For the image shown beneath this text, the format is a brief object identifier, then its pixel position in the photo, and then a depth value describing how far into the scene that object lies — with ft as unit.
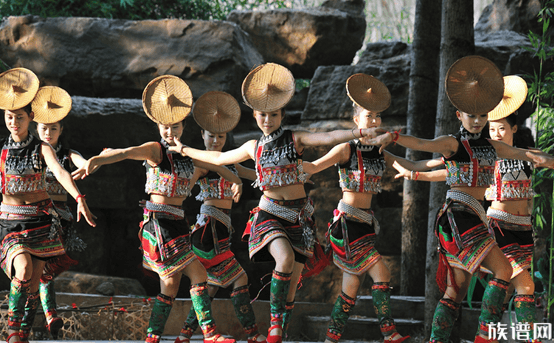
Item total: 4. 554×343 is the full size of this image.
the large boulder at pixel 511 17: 55.62
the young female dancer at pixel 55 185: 34.35
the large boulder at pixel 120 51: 54.24
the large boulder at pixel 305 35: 61.93
